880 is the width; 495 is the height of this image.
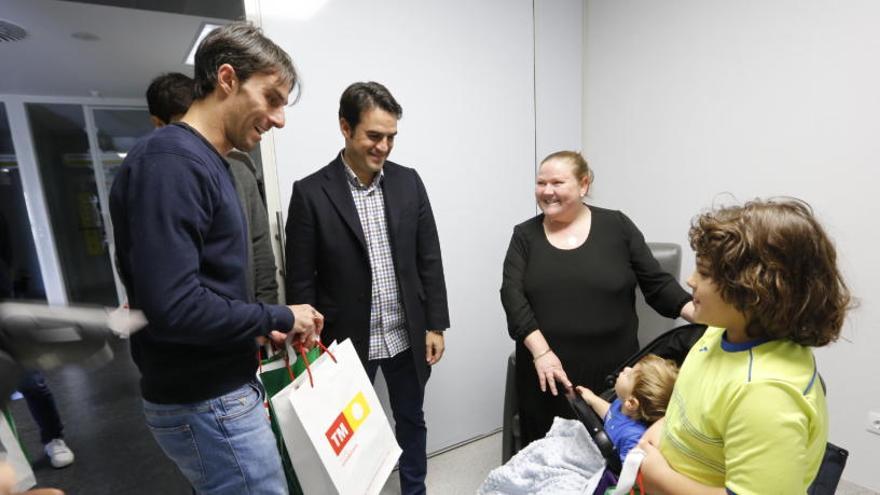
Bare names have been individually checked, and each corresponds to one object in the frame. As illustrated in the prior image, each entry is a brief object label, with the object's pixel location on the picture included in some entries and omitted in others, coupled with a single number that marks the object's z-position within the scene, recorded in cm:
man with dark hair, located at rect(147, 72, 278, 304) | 132
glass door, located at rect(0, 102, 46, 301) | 356
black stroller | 85
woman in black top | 140
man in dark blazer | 141
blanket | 102
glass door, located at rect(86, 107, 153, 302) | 416
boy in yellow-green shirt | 62
